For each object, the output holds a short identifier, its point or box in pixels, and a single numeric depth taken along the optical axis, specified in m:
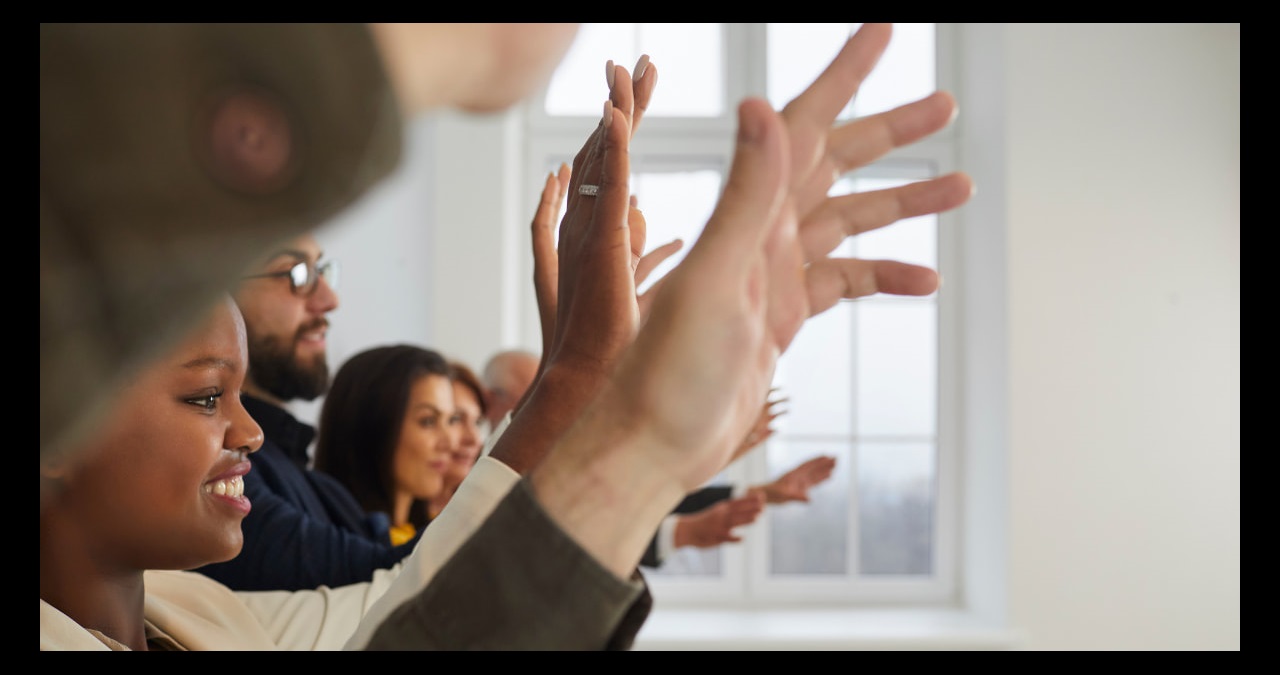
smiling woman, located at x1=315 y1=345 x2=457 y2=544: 1.50
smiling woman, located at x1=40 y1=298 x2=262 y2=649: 0.58
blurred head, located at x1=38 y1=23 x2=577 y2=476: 0.21
